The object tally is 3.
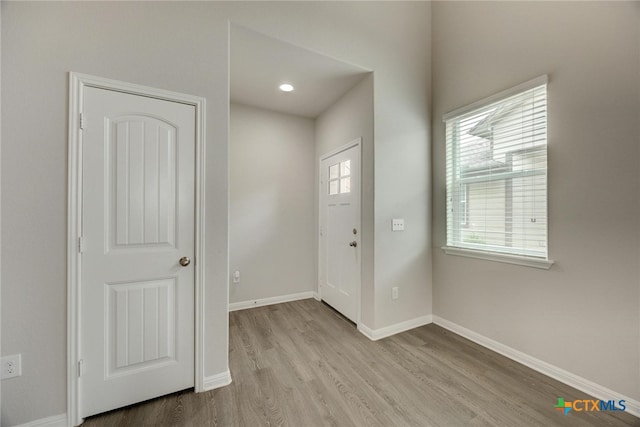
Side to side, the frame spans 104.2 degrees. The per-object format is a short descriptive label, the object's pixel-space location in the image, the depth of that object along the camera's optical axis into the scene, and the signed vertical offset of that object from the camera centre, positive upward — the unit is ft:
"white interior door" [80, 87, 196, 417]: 4.95 -0.75
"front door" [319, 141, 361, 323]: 9.18 -0.69
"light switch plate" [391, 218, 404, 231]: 8.53 -0.34
